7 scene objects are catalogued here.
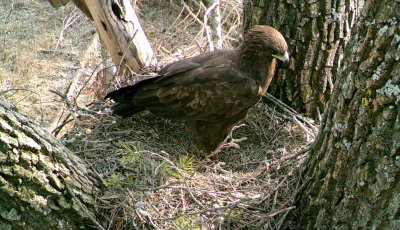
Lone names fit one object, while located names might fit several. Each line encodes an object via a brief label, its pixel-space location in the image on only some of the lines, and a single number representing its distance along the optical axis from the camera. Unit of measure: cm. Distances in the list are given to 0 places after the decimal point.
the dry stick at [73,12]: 1679
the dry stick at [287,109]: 912
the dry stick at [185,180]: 689
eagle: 855
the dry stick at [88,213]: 600
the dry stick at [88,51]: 1587
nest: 678
